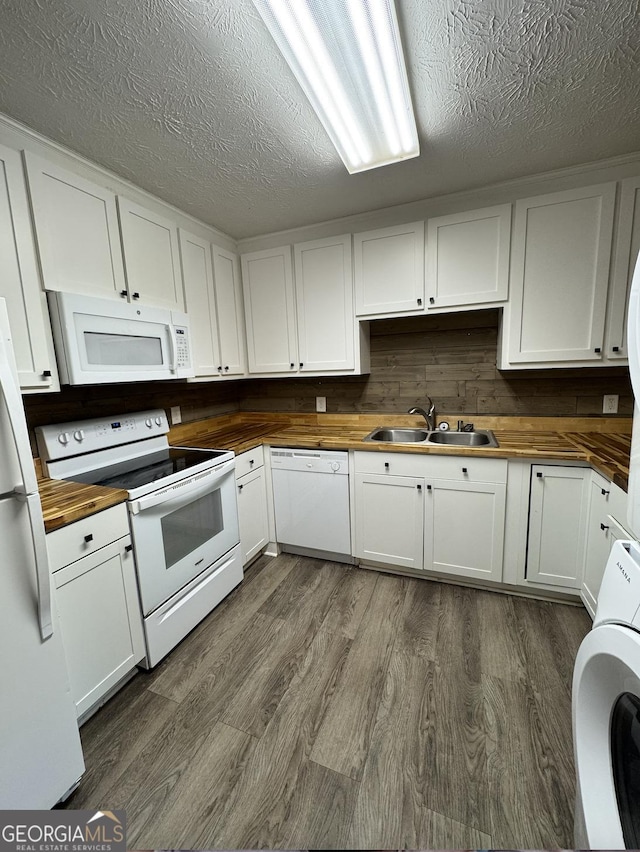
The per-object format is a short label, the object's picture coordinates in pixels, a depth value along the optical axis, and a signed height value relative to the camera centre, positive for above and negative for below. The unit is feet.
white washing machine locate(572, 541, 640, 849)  2.15 -2.44
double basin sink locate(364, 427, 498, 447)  7.67 -1.49
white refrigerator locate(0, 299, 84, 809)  3.10 -2.43
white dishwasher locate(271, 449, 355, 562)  7.66 -2.83
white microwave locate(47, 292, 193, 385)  4.90 +0.72
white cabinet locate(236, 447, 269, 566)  7.51 -2.78
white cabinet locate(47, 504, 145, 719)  4.14 -2.84
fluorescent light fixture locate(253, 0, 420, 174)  3.26 +3.43
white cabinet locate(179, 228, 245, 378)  7.44 +1.77
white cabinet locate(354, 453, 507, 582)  6.61 -2.81
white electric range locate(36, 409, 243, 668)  5.18 -2.05
